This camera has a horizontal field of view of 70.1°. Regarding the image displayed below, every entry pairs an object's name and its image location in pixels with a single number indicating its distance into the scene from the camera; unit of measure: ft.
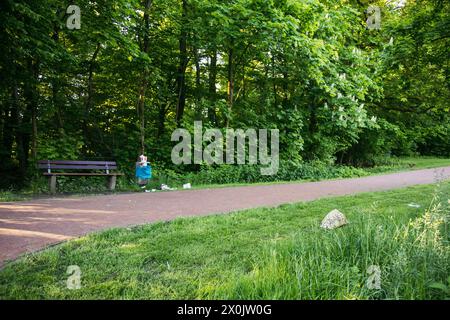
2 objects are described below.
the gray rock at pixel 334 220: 16.39
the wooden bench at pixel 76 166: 29.19
